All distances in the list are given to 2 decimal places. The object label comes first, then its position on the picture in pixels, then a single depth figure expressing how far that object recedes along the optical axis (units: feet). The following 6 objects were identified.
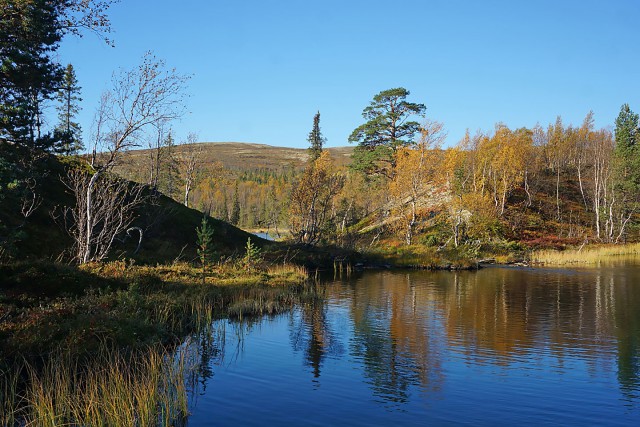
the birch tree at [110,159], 73.56
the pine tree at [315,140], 297.53
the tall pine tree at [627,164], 203.62
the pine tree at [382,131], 229.04
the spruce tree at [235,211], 385.58
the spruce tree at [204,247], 82.15
